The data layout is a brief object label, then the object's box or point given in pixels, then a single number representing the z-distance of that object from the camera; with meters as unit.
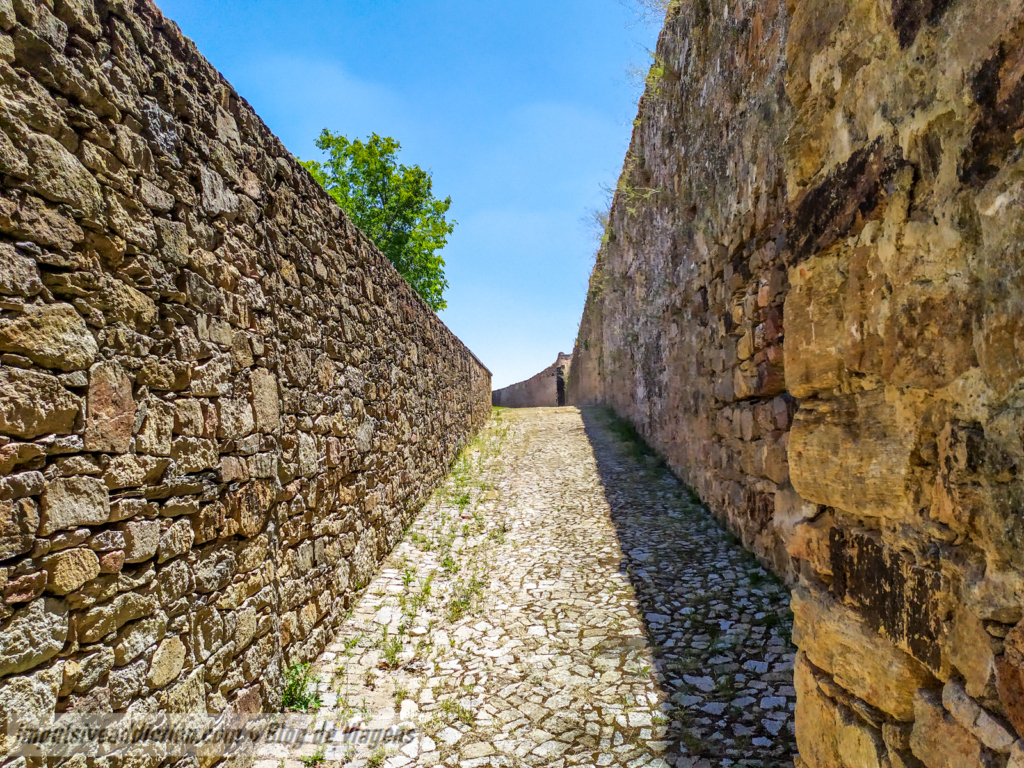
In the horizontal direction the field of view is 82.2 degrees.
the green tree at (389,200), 18.94
